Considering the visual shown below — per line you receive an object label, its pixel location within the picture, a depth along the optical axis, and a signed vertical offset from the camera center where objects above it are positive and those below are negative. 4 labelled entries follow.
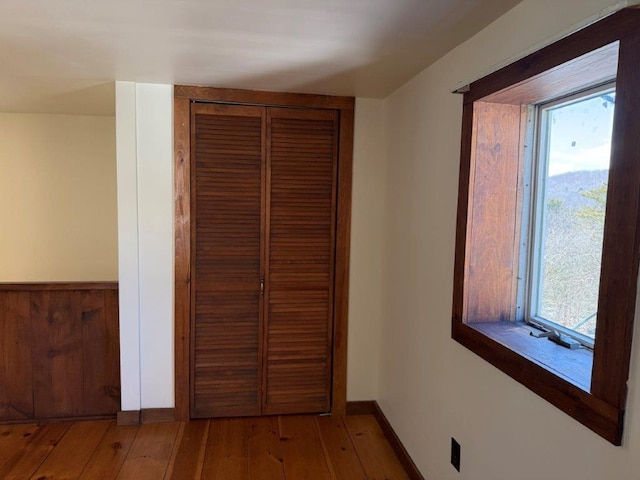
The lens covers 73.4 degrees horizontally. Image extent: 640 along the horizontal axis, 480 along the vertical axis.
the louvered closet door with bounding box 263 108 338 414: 2.66 -0.29
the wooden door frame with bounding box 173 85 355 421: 2.53 -0.02
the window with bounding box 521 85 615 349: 1.33 +0.02
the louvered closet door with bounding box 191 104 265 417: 2.58 -0.29
